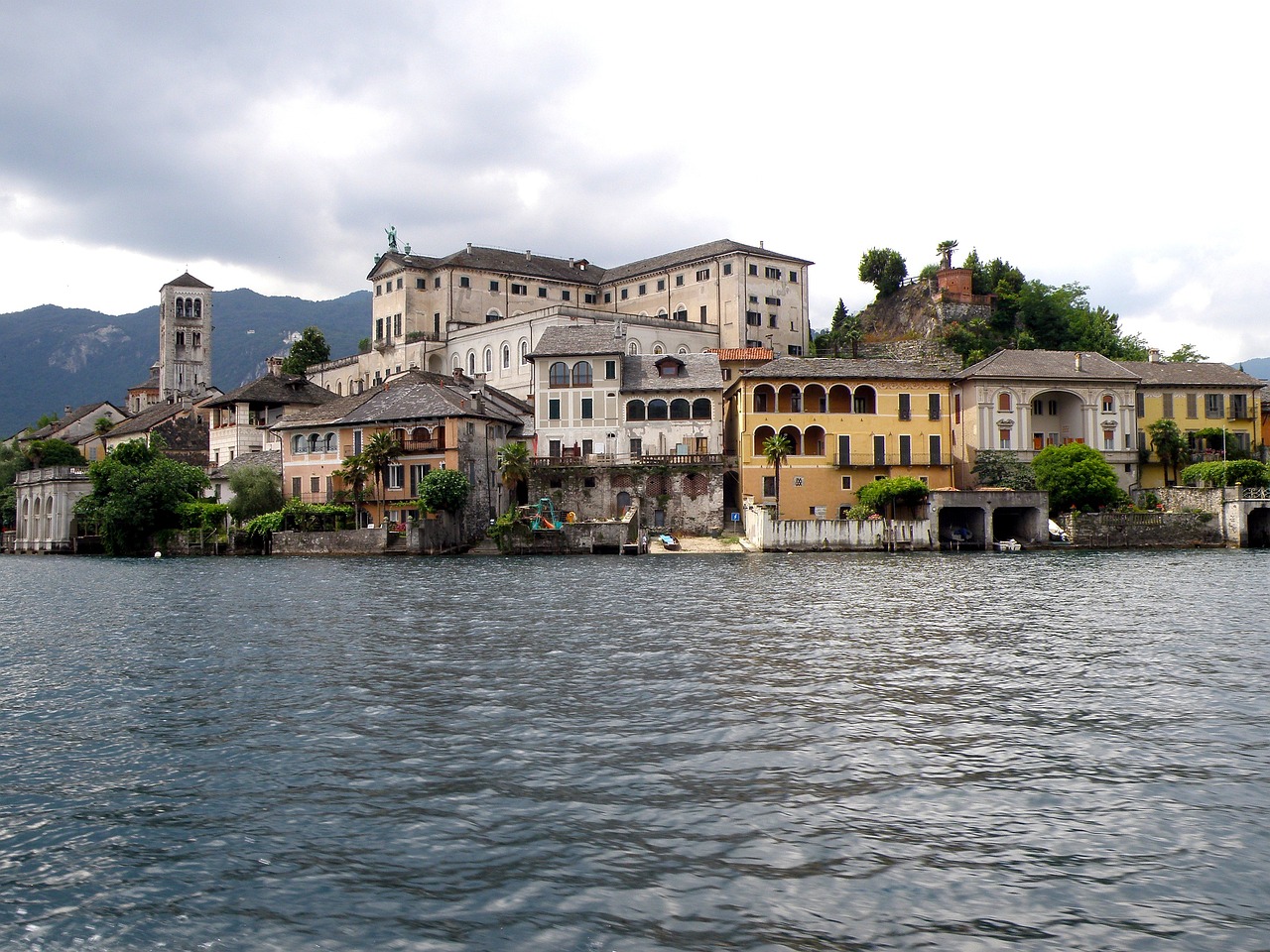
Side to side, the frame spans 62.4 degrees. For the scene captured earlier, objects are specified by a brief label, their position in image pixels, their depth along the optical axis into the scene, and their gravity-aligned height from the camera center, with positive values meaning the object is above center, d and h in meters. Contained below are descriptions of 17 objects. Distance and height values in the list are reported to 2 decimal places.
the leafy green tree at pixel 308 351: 106.38 +19.24
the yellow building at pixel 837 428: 66.38 +6.54
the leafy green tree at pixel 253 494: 69.81 +2.86
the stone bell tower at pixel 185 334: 146.88 +28.82
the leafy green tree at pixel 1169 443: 70.75 +5.68
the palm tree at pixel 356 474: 65.12 +3.84
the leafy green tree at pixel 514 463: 65.75 +4.45
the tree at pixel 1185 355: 99.50 +16.41
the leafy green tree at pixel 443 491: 62.06 +2.60
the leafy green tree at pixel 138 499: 69.50 +2.64
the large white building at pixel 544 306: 88.50 +20.59
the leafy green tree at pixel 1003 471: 65.88 +3.66
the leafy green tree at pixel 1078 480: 62.97 +2.91
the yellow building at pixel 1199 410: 72.62 +8.26
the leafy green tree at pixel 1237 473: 63.00 +3.21
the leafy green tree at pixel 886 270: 96.25 +24.02
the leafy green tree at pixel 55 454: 97.75 +7.92
